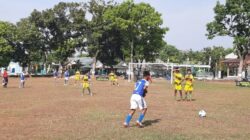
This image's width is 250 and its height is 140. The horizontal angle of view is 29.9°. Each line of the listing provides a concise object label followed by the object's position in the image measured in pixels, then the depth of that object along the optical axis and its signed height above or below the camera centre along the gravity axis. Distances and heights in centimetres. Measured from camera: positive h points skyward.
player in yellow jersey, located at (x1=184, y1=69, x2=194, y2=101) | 2547 -21
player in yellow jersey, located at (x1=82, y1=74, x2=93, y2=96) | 3031 -33
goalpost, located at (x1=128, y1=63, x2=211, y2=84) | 6769 +163
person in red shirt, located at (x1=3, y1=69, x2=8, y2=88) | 4119 -23
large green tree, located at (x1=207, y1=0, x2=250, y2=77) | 6556 +781
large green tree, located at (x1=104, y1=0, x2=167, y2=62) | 7669 +846
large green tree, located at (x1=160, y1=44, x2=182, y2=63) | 13075 +717
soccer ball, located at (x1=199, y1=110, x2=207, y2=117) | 1757 -134
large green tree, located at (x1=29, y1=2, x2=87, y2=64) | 8294 +890
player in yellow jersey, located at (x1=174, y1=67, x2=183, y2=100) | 2553 -10
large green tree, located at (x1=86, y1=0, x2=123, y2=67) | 8244 +766
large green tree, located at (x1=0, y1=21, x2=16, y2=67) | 8049 +591
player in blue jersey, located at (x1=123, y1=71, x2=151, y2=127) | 1418 -62
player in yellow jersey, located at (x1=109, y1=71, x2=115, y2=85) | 4859 +2
